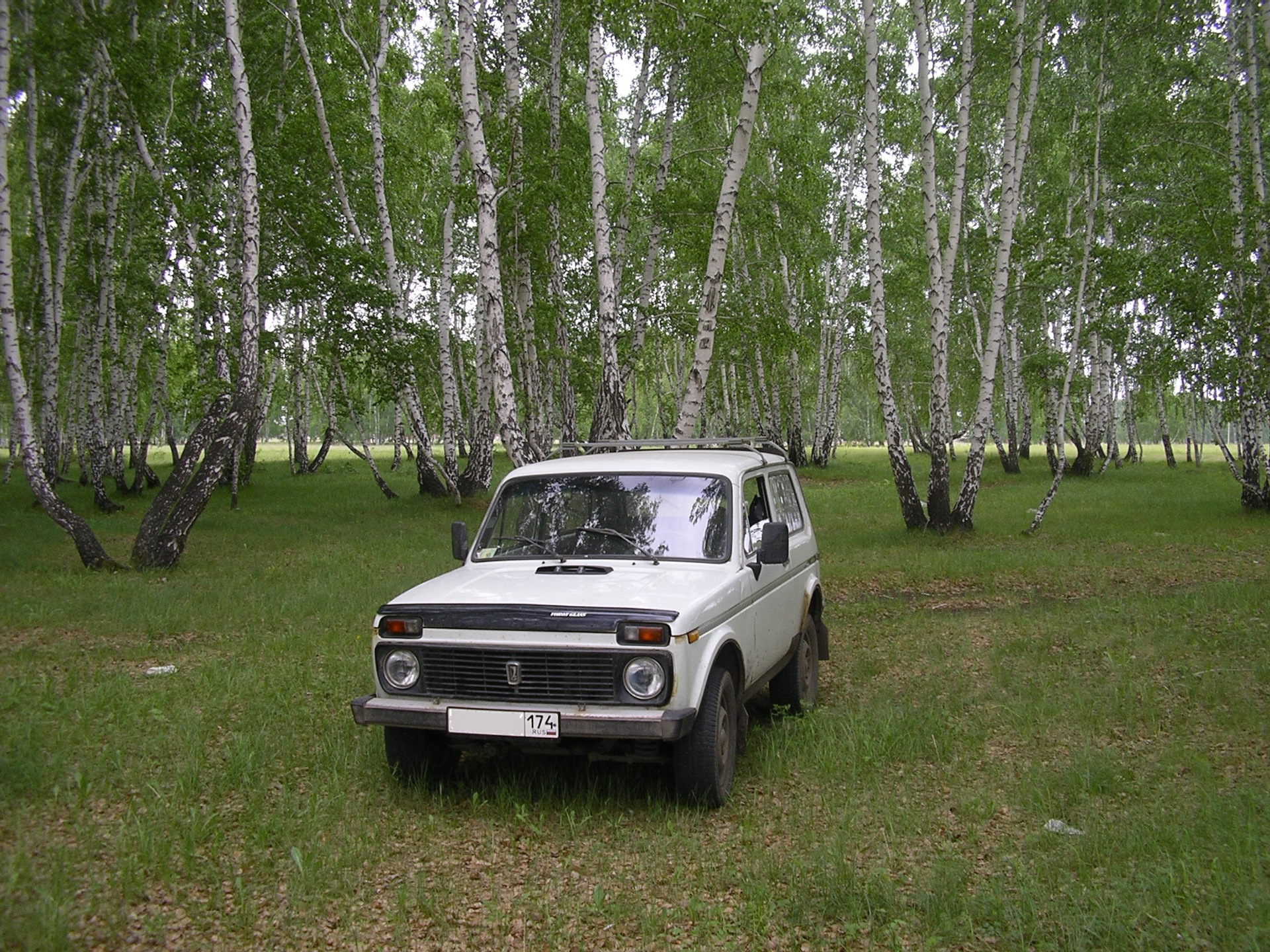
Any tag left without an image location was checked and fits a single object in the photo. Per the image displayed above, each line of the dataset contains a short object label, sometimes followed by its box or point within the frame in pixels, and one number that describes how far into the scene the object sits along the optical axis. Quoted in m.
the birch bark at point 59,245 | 18.23
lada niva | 4.83
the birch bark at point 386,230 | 19.14
